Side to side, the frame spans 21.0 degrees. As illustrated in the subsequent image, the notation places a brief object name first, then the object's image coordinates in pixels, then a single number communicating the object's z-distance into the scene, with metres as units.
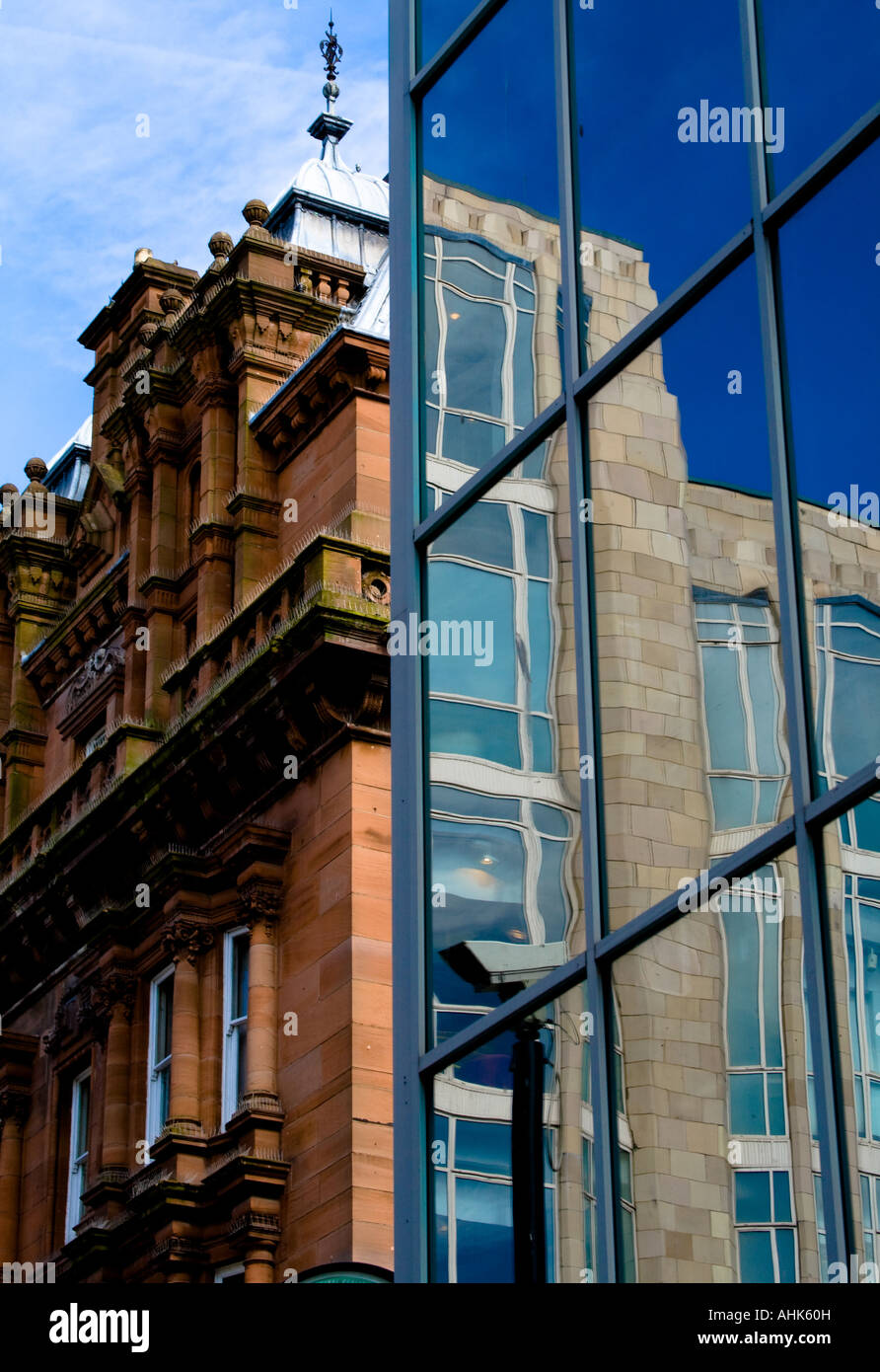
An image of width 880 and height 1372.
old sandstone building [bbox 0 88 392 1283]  25.80
